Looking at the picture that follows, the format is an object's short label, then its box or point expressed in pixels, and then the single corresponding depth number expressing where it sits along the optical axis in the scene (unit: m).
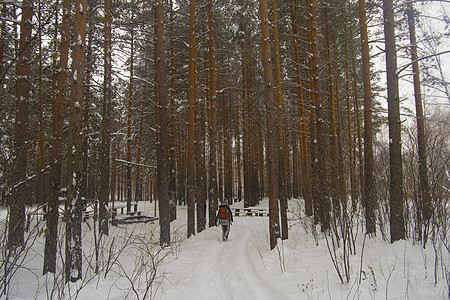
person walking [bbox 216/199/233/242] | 10.45
